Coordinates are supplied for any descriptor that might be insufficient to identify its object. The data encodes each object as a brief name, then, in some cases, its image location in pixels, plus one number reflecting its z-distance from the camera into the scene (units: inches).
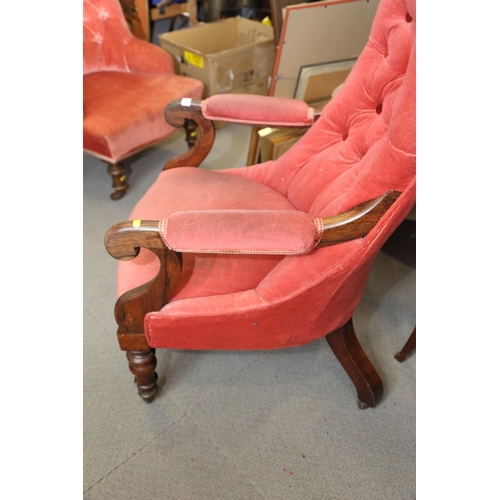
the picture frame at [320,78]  79.6
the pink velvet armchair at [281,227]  36.0
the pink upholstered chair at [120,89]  78.9
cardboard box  95.3
